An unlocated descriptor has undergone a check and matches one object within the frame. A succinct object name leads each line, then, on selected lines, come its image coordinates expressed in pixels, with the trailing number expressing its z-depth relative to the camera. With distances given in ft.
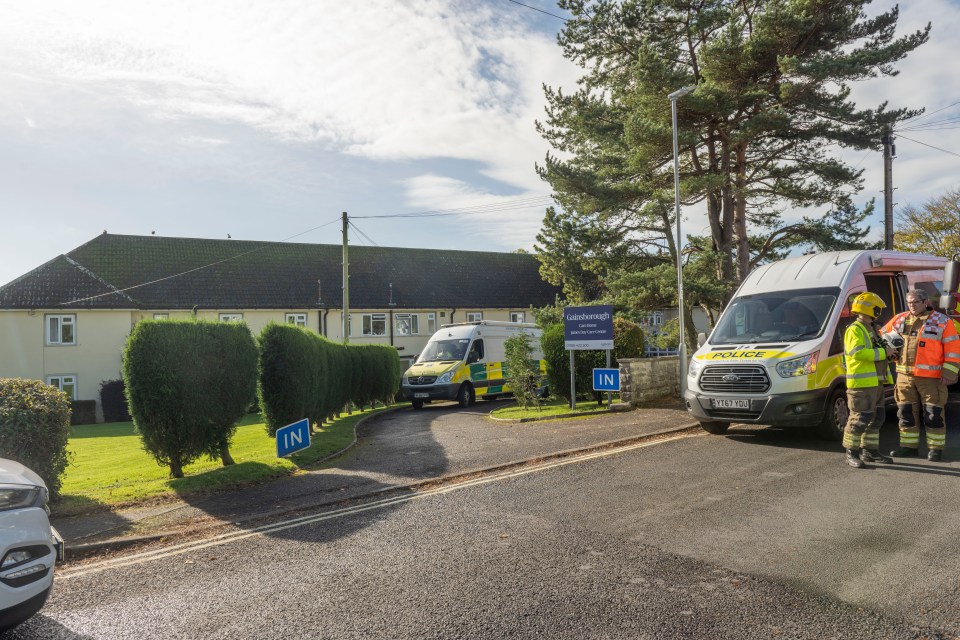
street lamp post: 49.76
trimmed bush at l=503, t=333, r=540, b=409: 57.21
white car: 12.04
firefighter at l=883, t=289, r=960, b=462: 26.20
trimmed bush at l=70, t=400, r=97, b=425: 97.91
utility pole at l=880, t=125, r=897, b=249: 68.03
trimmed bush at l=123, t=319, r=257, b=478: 28.89
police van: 29.84
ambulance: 75.31
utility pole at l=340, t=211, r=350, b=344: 88.53
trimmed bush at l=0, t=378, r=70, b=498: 23.79
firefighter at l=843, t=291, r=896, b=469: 25.81
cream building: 100.94
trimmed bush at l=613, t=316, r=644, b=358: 56.95
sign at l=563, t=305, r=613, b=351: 49.54
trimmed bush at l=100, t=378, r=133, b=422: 99.60
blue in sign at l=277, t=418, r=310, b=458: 32.12
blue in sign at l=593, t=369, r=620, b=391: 48.11
